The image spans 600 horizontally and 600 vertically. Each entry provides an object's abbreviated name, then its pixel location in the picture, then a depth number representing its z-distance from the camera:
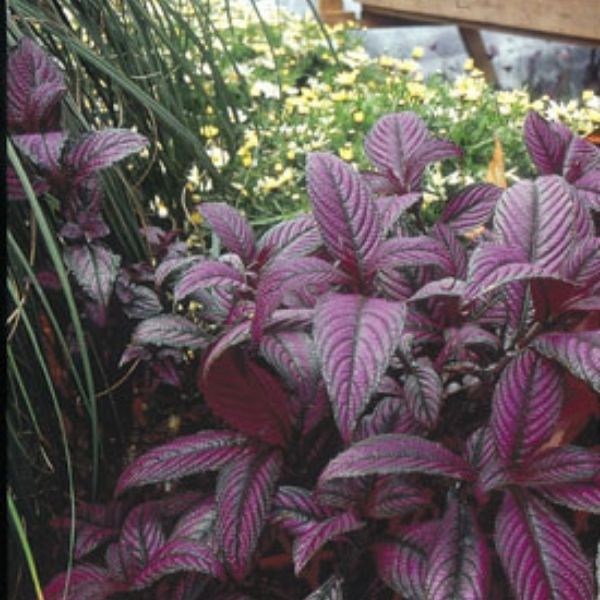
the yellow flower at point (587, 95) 2.31
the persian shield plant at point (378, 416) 0.90
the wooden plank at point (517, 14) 3.59
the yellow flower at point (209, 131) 1.96
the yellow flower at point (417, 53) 2.61
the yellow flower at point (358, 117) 2.20
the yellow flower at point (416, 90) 2.25
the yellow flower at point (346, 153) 1.98
